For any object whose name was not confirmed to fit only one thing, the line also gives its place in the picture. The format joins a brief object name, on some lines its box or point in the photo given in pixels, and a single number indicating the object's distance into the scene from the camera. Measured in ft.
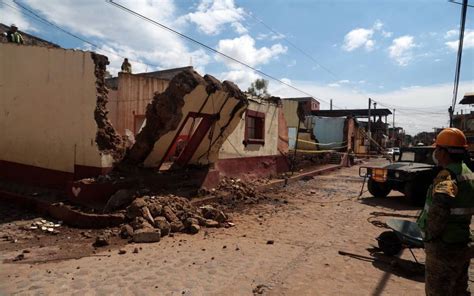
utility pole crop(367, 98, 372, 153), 127.79
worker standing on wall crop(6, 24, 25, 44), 36.78
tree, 194.39
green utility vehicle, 34.73
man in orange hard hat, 9.81
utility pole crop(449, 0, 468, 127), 32.74
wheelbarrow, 18.09
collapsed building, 27.81
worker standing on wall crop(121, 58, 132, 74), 56.39
